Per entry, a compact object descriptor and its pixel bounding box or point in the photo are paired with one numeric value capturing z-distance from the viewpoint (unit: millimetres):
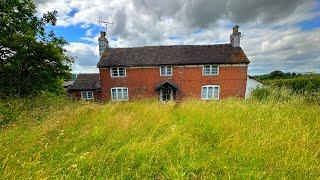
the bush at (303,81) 14519
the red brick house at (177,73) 14893
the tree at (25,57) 7901
